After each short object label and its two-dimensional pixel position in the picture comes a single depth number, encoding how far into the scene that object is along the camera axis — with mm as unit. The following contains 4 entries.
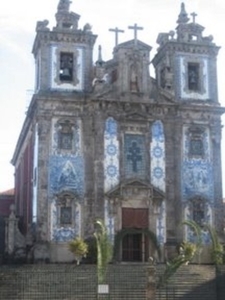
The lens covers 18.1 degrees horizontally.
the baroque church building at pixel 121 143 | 36531
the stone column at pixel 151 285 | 23078
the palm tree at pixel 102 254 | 24344
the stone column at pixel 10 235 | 35469
